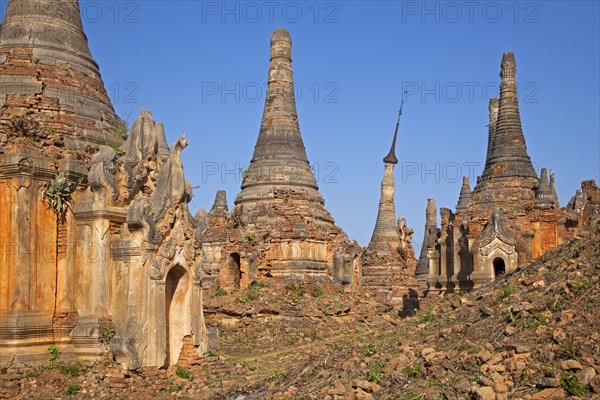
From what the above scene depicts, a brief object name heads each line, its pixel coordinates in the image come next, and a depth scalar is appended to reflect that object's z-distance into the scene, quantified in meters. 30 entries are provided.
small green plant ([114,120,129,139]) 15.36
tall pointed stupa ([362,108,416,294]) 36.31
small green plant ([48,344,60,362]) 12.98
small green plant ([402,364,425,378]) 10.65
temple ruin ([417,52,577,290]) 21.94
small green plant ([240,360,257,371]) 16.95
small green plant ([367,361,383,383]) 10.89
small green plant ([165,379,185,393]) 13.79
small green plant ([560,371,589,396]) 8.94
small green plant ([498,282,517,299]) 12.96
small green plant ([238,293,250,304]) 24.17
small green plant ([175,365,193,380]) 14.32
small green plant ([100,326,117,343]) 13.41
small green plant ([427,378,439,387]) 10.18
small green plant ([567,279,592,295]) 11.45
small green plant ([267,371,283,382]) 14.09
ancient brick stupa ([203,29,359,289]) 26.56
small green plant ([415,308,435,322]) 13.97
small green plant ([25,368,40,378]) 12.49
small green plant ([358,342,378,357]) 12.13
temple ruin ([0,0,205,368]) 13.05
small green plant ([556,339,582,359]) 9.71
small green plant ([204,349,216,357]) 15.45
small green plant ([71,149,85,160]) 13.99
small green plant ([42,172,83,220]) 13.38
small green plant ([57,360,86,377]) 12.84
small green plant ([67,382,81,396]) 12.52
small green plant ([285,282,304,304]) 25.26
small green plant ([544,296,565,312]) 11.23
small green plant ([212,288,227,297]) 25.66
